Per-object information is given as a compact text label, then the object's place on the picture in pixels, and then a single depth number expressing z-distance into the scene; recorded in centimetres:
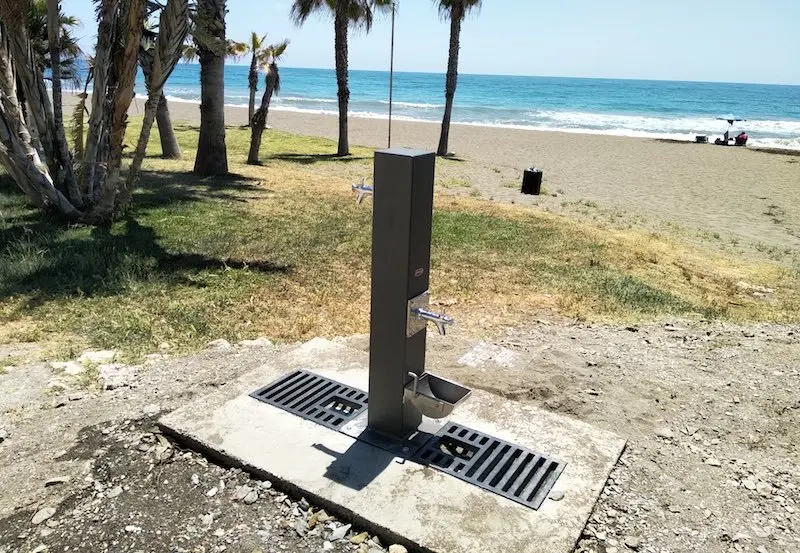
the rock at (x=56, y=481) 317
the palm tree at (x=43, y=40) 1430
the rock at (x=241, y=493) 312
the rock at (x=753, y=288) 775
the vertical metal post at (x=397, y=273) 307
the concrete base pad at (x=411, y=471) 284
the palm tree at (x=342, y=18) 2041
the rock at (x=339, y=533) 288
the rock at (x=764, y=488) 339
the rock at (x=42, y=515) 292
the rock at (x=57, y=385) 420
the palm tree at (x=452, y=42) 2284
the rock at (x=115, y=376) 429
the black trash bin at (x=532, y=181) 1447
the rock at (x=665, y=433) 396
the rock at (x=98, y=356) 465
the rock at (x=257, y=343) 509
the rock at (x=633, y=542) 291
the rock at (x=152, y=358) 471
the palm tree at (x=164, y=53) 751
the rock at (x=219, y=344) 505
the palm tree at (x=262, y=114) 1658
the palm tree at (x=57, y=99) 841
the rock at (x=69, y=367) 446
